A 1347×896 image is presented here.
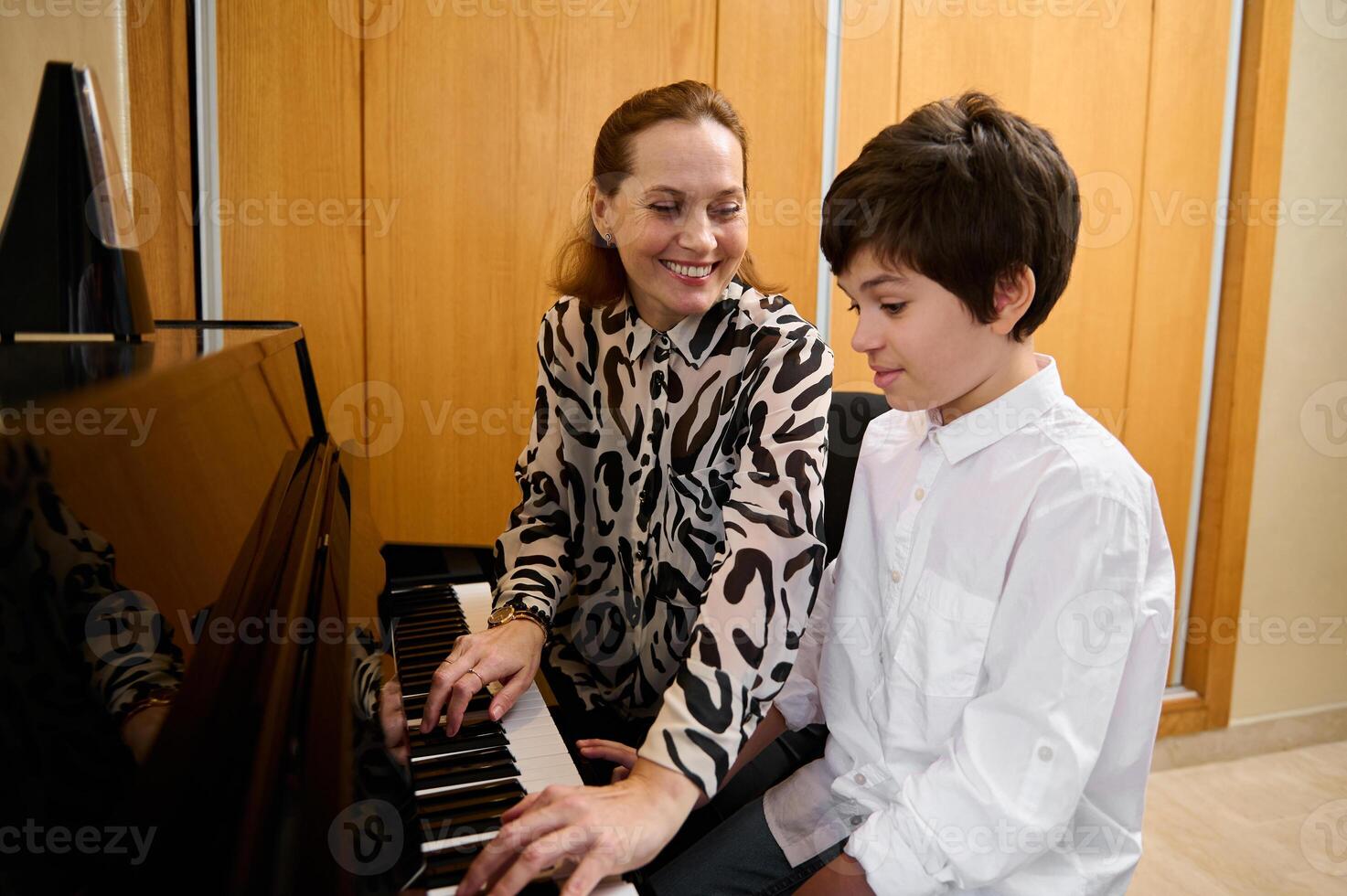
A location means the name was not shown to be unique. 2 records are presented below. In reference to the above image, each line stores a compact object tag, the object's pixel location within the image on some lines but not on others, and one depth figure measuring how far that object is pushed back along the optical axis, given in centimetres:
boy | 94
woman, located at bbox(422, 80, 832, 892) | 95
